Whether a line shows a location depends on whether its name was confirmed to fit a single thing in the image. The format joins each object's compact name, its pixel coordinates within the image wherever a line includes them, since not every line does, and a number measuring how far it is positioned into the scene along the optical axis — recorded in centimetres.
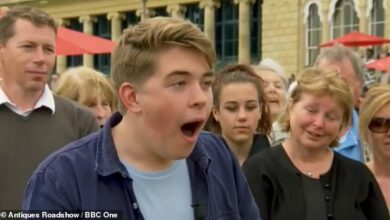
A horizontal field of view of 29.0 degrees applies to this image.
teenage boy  232
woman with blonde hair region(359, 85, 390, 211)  437
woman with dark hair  477
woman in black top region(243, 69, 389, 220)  378
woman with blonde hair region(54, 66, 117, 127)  545
